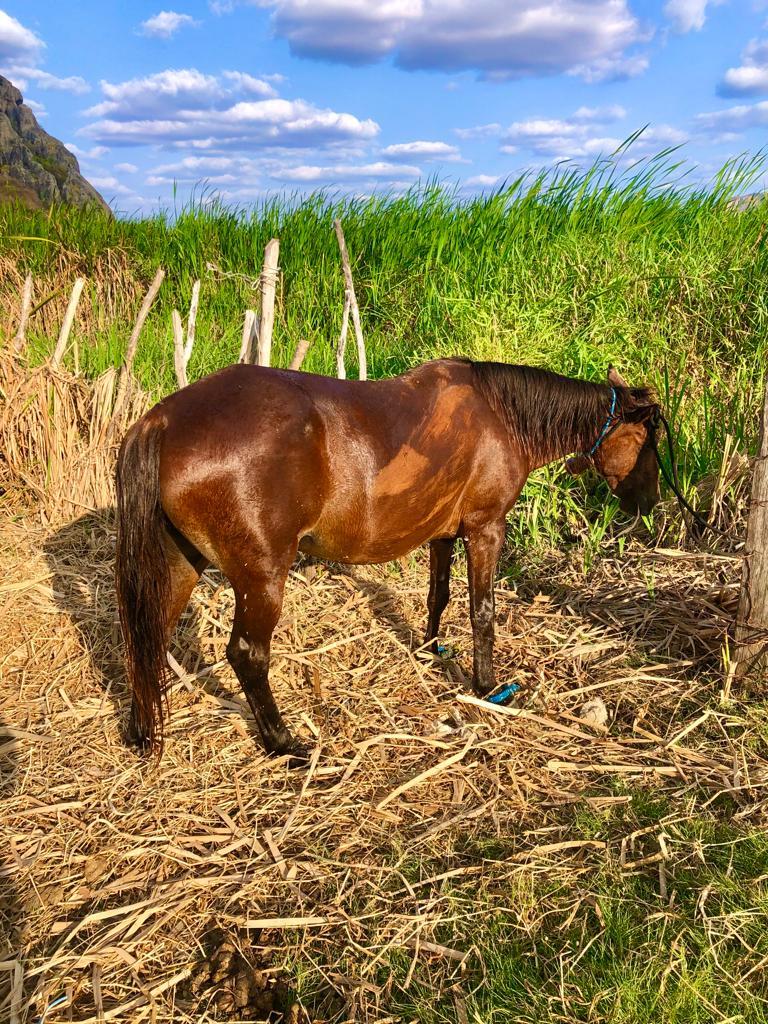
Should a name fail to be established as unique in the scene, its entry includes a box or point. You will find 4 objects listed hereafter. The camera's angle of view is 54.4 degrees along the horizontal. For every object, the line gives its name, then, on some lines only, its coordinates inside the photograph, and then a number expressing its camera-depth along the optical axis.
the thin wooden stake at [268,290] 4.55
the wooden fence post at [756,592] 3.66
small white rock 3.63
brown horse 2.85
